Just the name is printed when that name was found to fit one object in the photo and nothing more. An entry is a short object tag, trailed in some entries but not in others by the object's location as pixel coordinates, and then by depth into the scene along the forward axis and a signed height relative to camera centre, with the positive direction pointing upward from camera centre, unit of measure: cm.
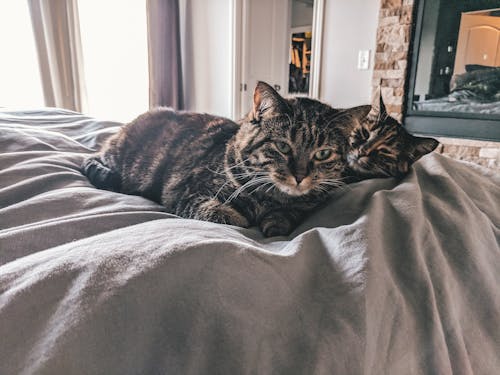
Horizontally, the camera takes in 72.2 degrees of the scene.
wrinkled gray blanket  32 -22
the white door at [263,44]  314 +35
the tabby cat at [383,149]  83 -16
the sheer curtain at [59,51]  246 +21
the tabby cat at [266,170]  77 -21
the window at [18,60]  241 +13
